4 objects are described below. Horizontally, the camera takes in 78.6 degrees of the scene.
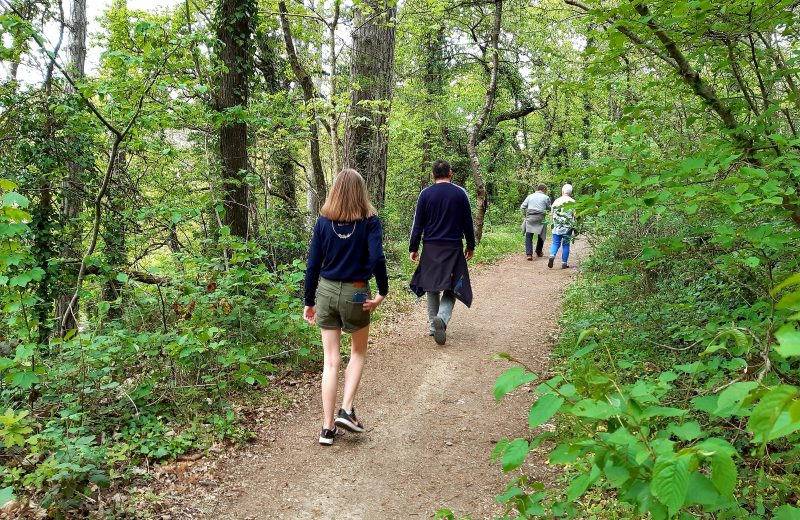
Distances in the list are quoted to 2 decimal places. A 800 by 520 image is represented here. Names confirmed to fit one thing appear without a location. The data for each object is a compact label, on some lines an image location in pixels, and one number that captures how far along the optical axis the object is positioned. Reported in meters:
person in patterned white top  10.43
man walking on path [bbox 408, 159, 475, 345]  6.11
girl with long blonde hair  4.02
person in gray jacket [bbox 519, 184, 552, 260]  12.03
